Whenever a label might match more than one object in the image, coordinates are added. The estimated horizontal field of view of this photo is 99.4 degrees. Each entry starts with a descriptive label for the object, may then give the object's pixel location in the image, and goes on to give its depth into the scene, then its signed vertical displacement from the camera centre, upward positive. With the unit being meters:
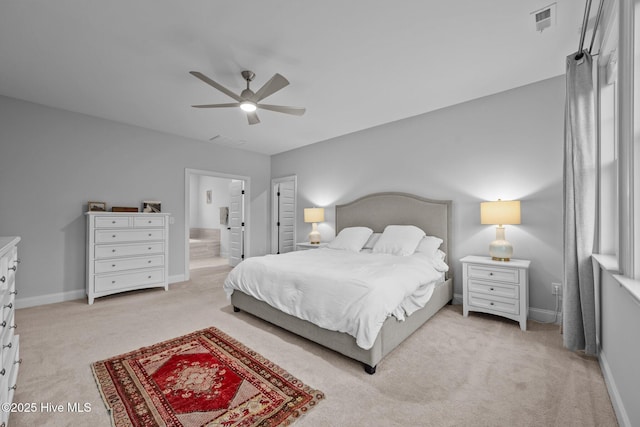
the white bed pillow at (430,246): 3.47 -0.38
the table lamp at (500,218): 2.91 -0.01
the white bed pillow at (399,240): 3.52 -0.31
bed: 2.12 -0.88
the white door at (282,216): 6.41 +0.01
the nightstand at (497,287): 2.78 -0.76
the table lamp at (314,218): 5.18 -0.03
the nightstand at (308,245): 4.95 -0.54
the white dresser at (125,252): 3.73 -0.53
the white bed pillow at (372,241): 4.07 -0.37
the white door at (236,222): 6.27 -0.13
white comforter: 2.05 -0.63
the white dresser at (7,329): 1.38 -0.66
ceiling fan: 2.44 +1.19
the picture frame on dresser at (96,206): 3.99 +0.15
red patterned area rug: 1.59 -1.17
